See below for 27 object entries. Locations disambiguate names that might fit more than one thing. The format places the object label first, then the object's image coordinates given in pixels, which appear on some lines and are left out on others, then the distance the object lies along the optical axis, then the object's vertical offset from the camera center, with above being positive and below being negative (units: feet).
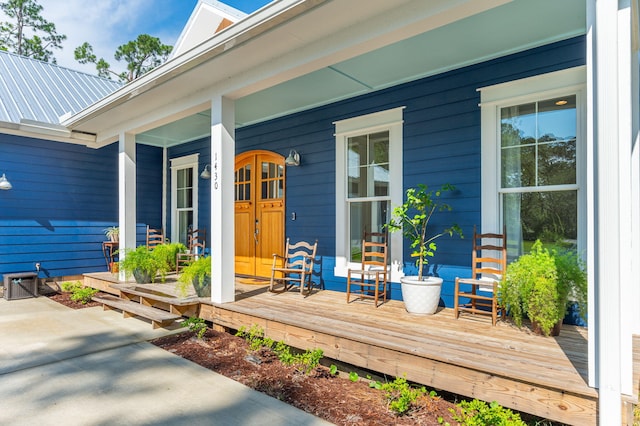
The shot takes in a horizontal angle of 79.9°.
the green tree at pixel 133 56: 57.52 +24.37
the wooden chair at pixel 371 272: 13.98 -2.19
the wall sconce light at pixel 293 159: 18.02 +2.57
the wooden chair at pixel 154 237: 24.36 -1.51
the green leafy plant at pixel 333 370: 10.14 -4.19
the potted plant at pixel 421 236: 12.07 -0.80
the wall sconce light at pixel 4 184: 19.09 +1.52
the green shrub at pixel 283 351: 10.33 -4.05
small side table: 23.11 -2.22
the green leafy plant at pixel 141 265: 17.97 -2.43
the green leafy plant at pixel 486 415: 7.10 -3.87
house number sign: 13.61 +1.48
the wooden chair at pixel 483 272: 11.66 -1.88
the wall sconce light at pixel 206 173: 21.89 +2.32
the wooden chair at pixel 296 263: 15.96 -2.31
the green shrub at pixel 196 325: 13.51 -4.12
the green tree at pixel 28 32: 55.42 +27.44
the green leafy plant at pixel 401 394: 7.98 -4.00
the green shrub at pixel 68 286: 21.09 -4.02
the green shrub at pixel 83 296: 19.16 -4.14
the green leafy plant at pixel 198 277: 14.46 -2.44
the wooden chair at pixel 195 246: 22.22 -1.92
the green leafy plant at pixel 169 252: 19.75 -2.12
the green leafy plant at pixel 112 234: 23.30 -1.24
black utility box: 19.43 -3.69
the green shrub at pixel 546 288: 9.57 -1.94
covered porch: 6.57 +2.38
